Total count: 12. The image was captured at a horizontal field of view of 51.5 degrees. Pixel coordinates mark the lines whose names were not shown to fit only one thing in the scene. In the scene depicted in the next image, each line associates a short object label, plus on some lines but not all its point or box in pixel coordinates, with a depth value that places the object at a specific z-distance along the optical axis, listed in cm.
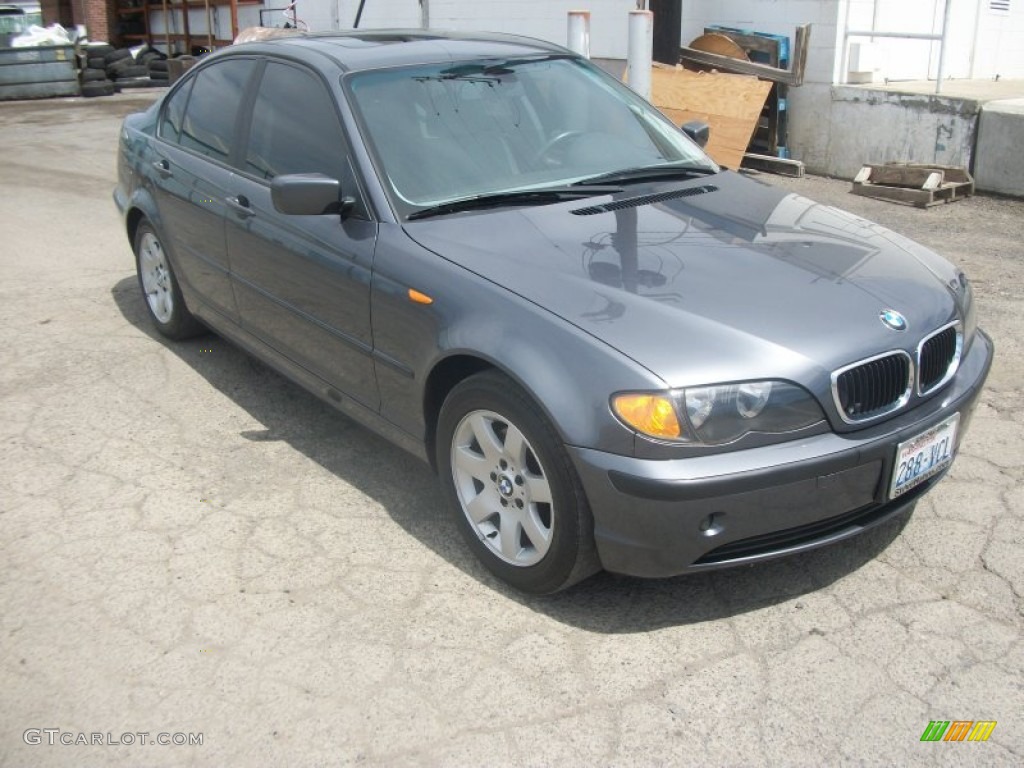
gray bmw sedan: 297
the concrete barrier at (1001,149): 883
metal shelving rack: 1942
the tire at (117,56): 1852
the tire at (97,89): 1780
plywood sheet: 1007
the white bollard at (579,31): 911
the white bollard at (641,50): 873
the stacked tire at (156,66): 1933
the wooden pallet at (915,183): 872
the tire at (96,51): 1808
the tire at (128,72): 1864
